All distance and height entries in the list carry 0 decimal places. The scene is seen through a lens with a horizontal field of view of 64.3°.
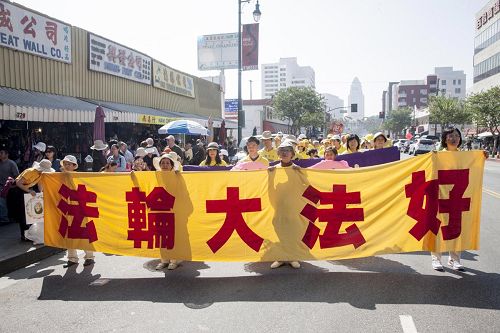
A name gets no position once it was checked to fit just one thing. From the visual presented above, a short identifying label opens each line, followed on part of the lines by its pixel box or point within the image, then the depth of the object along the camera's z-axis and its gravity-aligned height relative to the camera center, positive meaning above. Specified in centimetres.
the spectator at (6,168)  793 -48
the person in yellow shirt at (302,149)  1010 -13
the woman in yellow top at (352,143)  835 +4
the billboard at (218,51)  3872 +921
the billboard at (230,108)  4268 +401
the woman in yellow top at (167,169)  557 -35
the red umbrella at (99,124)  1126 +58
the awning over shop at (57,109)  992 +109
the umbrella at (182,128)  1390 +58
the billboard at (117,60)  1558 +367
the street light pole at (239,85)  2022 +308
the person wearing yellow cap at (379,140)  809 +10
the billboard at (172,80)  2088 +371
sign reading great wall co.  1140 +348
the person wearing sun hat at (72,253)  591 -163
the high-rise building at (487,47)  4844 +1290
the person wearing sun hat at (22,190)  645 -78
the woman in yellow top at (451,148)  525 -4
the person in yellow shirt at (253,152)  661 -12
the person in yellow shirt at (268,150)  852 -11
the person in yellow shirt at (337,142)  918 +7
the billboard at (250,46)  2914 +728
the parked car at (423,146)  3458 -9
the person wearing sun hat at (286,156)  546 -16
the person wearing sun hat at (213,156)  798 -24
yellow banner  514 -89
